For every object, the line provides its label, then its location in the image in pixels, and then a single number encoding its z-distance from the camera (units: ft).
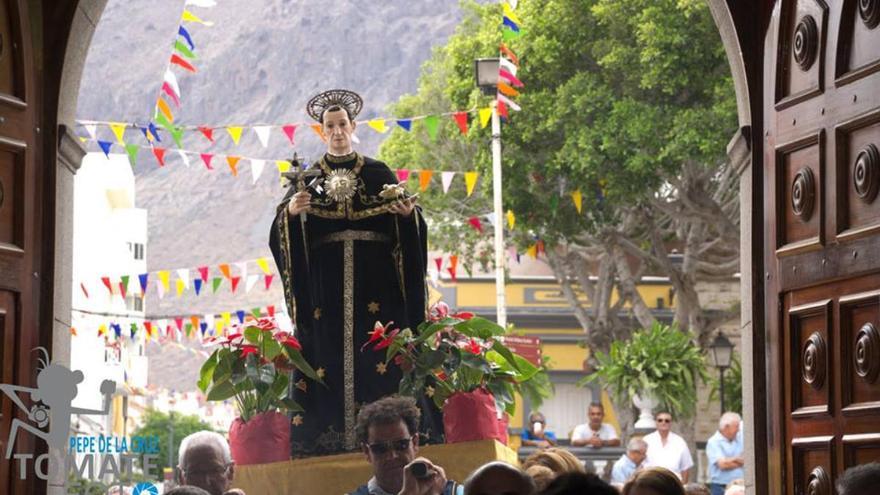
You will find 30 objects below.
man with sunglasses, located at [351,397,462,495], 25.26
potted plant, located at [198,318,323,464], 31.89
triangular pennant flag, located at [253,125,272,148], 78.54
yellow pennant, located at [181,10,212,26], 64.90
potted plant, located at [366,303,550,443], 31.78
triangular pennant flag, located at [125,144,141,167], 73.60
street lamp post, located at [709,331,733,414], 86.82
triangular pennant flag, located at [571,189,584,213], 102.27
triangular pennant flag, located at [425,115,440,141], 77.41
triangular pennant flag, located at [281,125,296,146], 73.08
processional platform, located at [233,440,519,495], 31.35
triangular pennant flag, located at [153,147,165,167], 75.73
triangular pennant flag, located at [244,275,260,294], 107.19
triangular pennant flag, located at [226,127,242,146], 74.08
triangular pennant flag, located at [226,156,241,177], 78.48
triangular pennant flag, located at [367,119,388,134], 74.82
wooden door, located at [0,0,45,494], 26.43
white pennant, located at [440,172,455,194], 92.16
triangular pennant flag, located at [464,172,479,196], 89.07
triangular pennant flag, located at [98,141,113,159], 68.67
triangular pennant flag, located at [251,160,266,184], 80.10
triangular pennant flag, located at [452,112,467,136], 79.20
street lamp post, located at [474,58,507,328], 85.67
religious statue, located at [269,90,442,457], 33.17
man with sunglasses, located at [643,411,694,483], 51.16
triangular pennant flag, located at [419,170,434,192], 82.64
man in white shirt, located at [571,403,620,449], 60.39
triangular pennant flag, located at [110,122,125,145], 71.67
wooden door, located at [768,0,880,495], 24.38
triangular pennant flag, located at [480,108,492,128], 81.71
